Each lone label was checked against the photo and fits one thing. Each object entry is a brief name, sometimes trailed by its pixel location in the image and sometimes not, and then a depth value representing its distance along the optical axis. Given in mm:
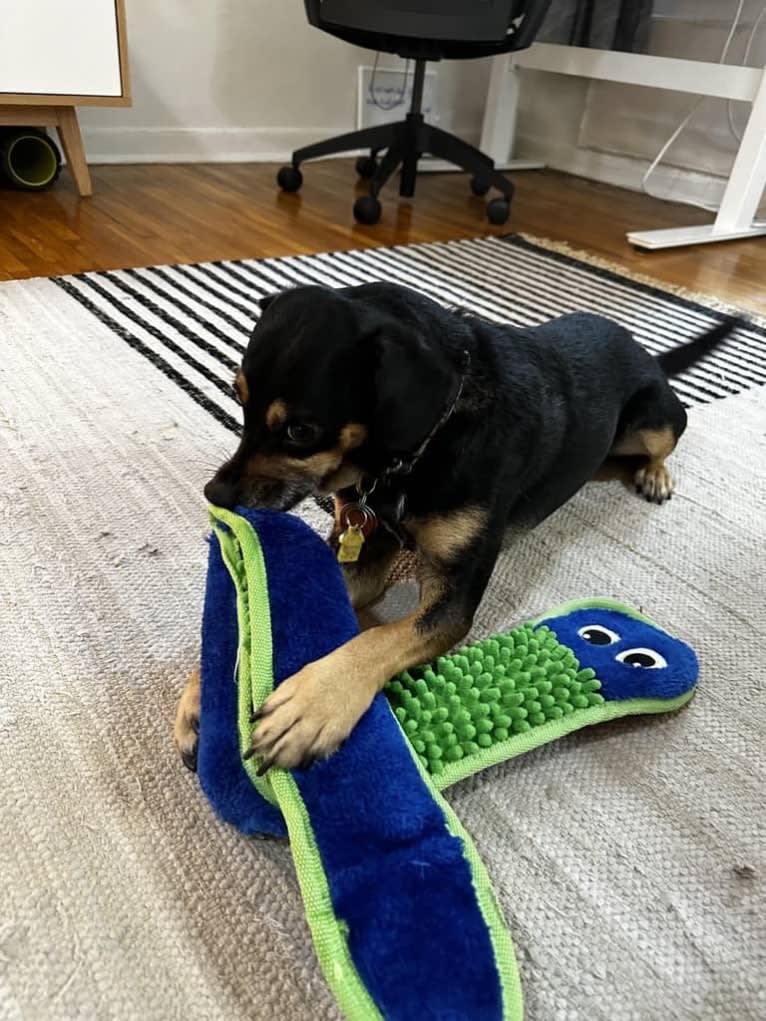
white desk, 2834
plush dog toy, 583
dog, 802
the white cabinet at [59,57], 2336
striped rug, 1730
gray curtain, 3299
